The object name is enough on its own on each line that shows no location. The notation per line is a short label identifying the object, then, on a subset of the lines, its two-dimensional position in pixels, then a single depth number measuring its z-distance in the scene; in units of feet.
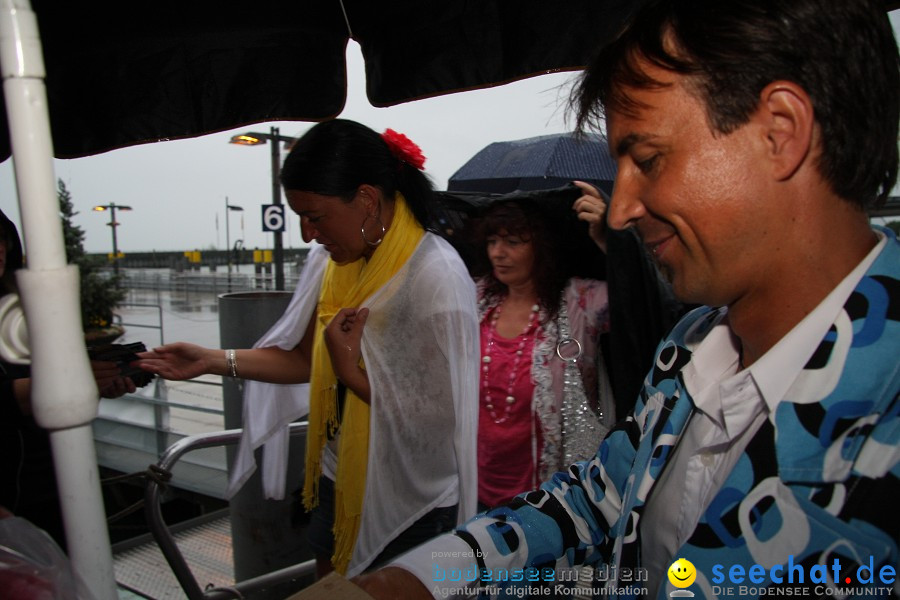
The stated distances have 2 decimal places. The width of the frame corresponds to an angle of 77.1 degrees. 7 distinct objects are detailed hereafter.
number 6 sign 38.24
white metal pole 1.95
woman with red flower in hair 7.03
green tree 40.65
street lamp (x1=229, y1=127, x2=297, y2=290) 28.40
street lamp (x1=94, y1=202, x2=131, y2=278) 78.02
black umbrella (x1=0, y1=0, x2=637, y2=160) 5.84
